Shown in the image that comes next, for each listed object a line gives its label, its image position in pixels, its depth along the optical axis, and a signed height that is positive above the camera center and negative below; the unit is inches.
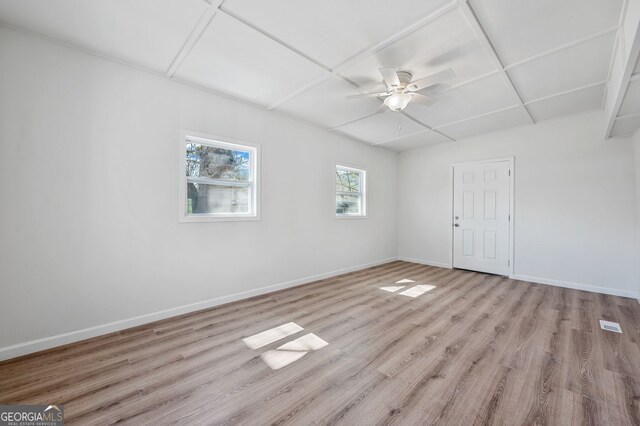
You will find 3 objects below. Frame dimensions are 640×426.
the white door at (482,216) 186.9 -3.0
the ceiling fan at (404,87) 96.0 +52.8
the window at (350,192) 199.5 +16.1
